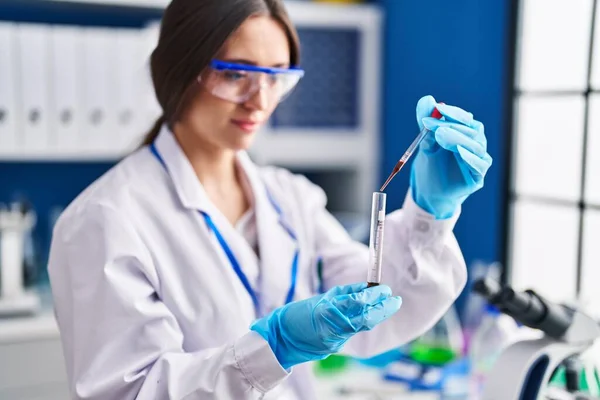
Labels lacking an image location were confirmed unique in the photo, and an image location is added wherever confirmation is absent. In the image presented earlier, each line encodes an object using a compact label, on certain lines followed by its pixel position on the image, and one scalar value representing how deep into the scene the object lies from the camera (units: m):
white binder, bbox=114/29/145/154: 2.27
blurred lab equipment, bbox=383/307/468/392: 1.71
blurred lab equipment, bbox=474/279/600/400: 1.13
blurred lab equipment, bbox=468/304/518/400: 1.71
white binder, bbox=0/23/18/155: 2.12
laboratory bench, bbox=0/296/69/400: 2.00
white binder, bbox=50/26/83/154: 2.18
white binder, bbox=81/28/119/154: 2.22
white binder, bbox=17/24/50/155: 2.15
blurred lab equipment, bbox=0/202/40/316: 2.08
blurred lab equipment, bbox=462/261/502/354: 2.07
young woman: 1.00
